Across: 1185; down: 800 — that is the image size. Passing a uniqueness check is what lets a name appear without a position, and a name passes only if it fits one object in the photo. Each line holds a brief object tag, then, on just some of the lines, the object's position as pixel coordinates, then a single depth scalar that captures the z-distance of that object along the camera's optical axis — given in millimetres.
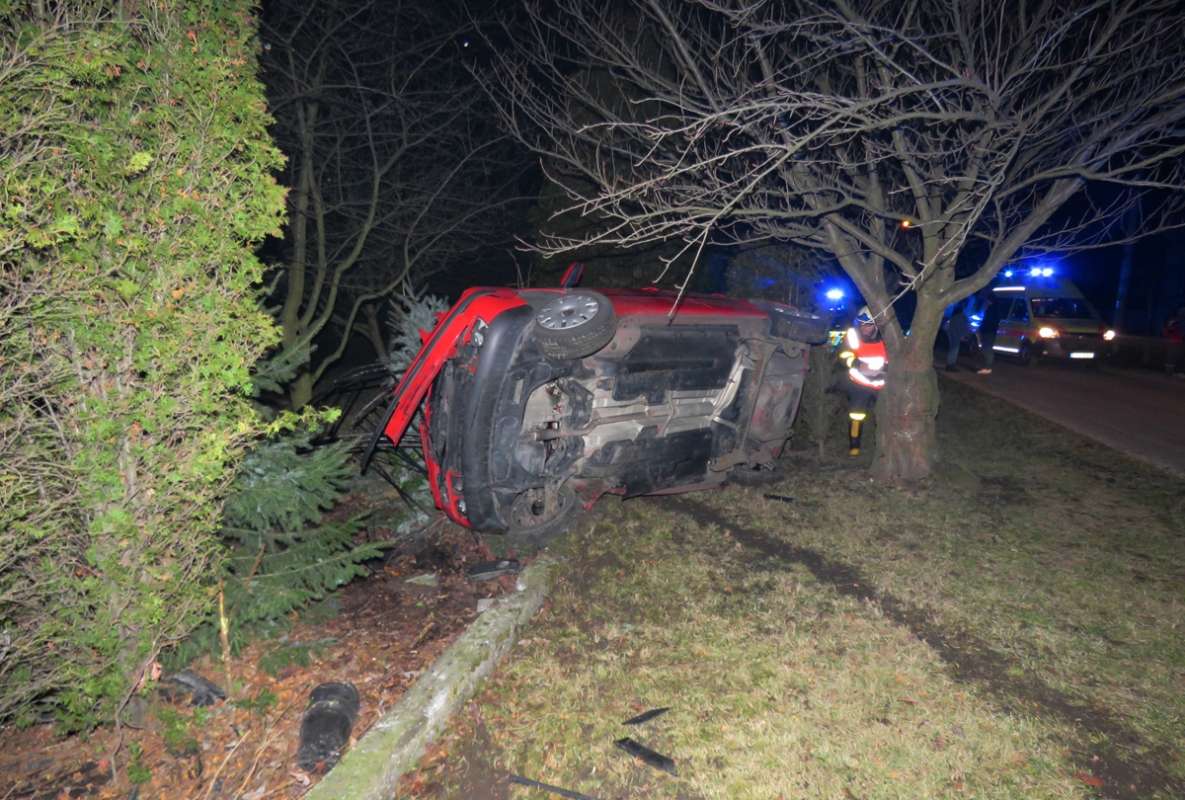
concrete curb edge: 2836
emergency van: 14617
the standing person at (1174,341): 13461
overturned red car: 4660
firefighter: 7664
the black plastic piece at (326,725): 3119
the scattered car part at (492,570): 5066
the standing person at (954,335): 14883
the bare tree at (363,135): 7652
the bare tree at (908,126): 4570
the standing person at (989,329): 14883
